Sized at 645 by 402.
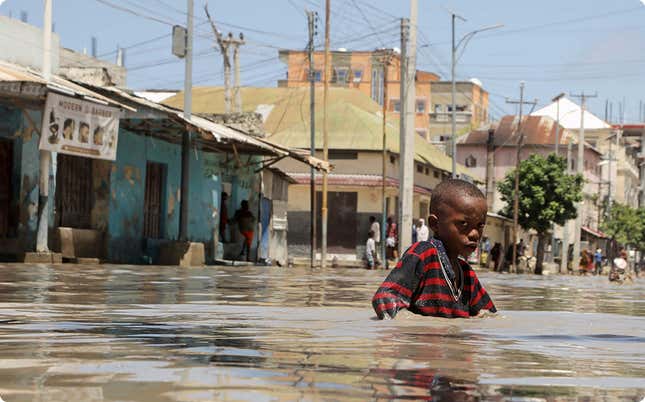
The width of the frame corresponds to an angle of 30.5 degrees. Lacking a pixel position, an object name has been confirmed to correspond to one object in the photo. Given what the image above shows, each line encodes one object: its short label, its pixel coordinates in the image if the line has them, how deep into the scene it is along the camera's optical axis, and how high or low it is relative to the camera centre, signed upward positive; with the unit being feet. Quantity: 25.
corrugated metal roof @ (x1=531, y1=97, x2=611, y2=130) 355.27 +41.48
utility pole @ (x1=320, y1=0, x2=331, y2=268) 127.75 +11.61
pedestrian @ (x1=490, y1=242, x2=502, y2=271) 174.97 -0.57
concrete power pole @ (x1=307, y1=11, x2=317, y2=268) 125.16 +17.33
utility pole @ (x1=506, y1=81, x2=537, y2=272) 182.09 +9.07
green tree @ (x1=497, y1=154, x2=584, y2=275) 212.64 +10.64
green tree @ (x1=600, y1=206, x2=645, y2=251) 321.32 +7.89
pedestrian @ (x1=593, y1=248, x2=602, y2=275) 239.71 -2.04
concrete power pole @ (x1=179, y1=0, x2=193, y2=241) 80.38 +4.63
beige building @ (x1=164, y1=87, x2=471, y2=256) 159.33 +10.16
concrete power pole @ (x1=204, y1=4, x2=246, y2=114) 155.74 +25.81
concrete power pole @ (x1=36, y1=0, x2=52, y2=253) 65.57 +1.92
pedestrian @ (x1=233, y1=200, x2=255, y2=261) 101.04 +1.72
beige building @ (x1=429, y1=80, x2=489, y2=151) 322.55 +39.19
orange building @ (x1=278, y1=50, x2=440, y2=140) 294.46 +44.32
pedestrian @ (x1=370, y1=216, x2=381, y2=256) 130.73 +1.93
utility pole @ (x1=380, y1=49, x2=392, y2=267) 146.30 +9.50
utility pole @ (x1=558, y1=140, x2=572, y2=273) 211.20 +0.86
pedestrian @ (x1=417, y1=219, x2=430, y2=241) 125.39 +1.84
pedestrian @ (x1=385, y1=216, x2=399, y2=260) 139.44 +0.90
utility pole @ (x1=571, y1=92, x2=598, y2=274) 220.72 +7.22
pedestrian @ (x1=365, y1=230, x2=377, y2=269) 124.16 -0.41
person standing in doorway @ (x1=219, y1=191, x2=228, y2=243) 102.53 +2.23
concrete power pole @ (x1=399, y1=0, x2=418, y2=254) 107.14 +9.91
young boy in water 20.47 -0.18
